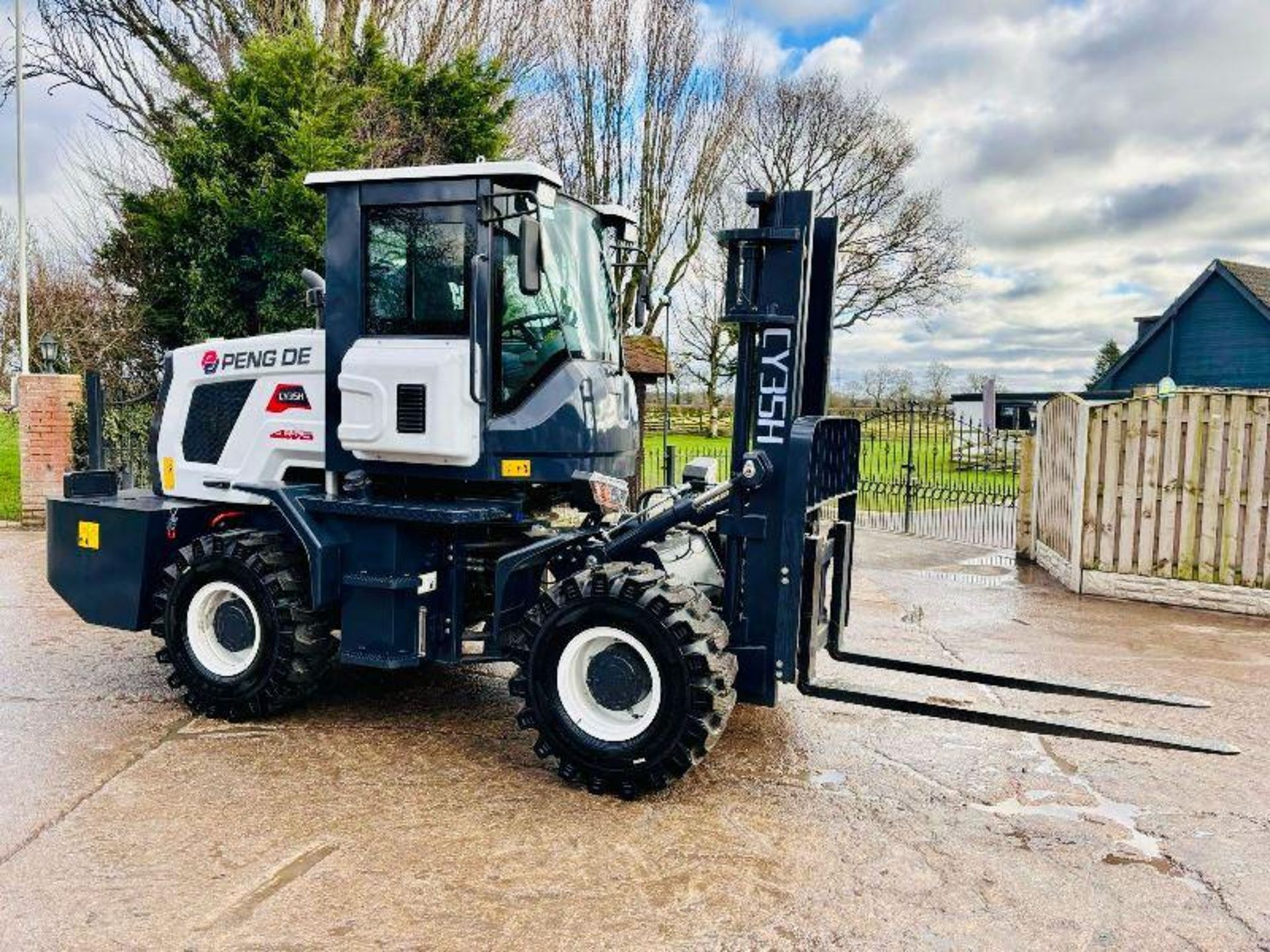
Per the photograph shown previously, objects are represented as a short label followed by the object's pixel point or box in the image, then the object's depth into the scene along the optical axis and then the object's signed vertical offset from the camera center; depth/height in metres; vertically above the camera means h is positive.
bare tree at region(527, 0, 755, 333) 16.62 +5.55
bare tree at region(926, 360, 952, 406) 39.87 +1.89
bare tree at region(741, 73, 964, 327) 25.72 +6.81
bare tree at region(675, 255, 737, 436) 25.97 +2.20
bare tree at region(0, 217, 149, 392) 15.27 +1.37
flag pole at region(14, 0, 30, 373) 15.26 +2.49
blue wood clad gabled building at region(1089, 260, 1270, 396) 24.66 +2.82
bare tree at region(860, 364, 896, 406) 37.69 +1.60
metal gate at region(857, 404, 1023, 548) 14.67 -0.96
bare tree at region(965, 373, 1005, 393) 38.47 +2.04
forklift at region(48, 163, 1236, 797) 4.50 -0.48
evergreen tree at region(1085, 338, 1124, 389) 51.84 +4.31
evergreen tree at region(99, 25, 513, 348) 12.86 +2.98
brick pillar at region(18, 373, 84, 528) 12.88 -0.42
